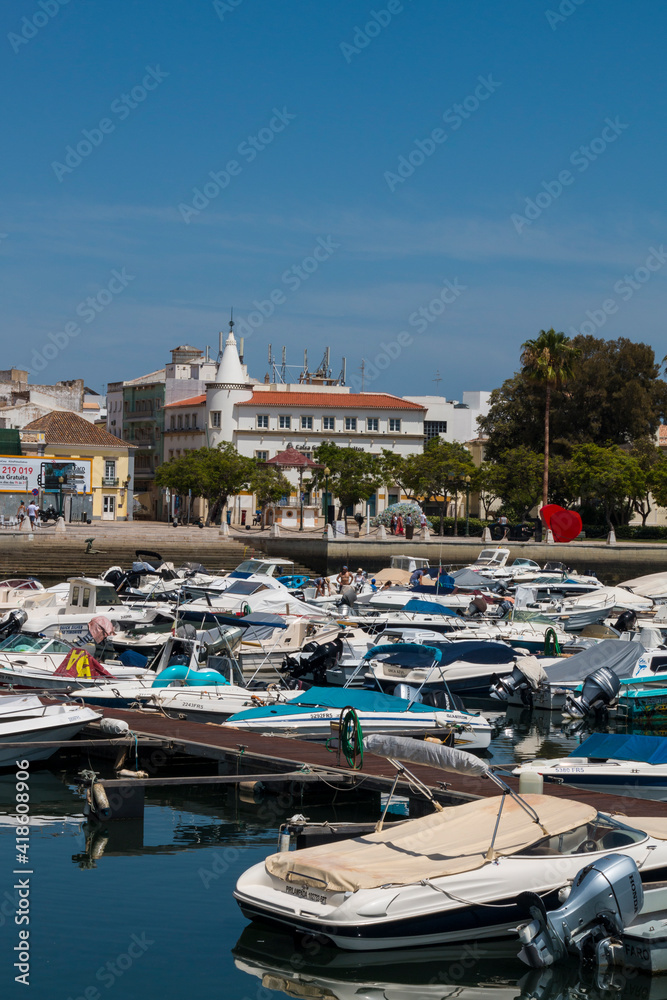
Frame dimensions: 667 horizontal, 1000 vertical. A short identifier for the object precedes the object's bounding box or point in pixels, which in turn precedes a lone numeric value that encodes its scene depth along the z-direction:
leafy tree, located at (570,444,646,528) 77.00
